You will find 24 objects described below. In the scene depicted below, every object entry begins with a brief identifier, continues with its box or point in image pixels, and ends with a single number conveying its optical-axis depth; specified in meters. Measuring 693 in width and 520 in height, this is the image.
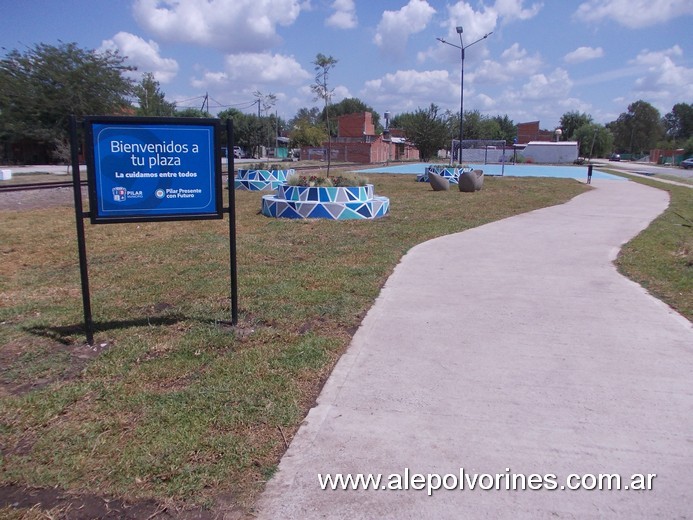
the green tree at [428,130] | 56.16
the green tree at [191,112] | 81.62
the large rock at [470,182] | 21.17
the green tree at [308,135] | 80.88
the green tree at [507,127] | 116.56
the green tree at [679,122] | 130.00
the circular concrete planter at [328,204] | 12.72
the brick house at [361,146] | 64.81
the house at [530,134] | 99.25
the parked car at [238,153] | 70.06
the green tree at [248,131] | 85.44
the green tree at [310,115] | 100.52
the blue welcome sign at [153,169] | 4.41
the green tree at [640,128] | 119.75
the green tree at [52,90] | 41.41
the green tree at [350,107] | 130.12
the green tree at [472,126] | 89.75
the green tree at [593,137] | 90.50
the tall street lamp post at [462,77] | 30.52
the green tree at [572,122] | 110.19
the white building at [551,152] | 68.81
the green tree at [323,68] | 21.73
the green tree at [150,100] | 53.62
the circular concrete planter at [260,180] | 22.50
